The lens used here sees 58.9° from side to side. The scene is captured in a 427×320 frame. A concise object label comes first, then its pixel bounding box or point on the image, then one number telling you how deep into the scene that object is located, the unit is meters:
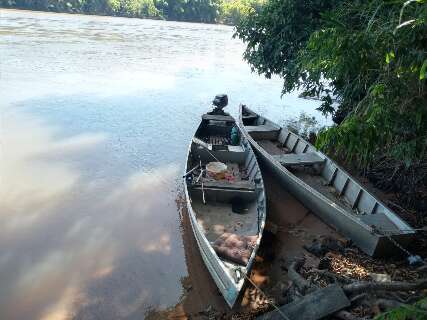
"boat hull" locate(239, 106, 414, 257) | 7.74
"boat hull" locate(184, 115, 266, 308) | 6.27
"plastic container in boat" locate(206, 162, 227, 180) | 10.09
